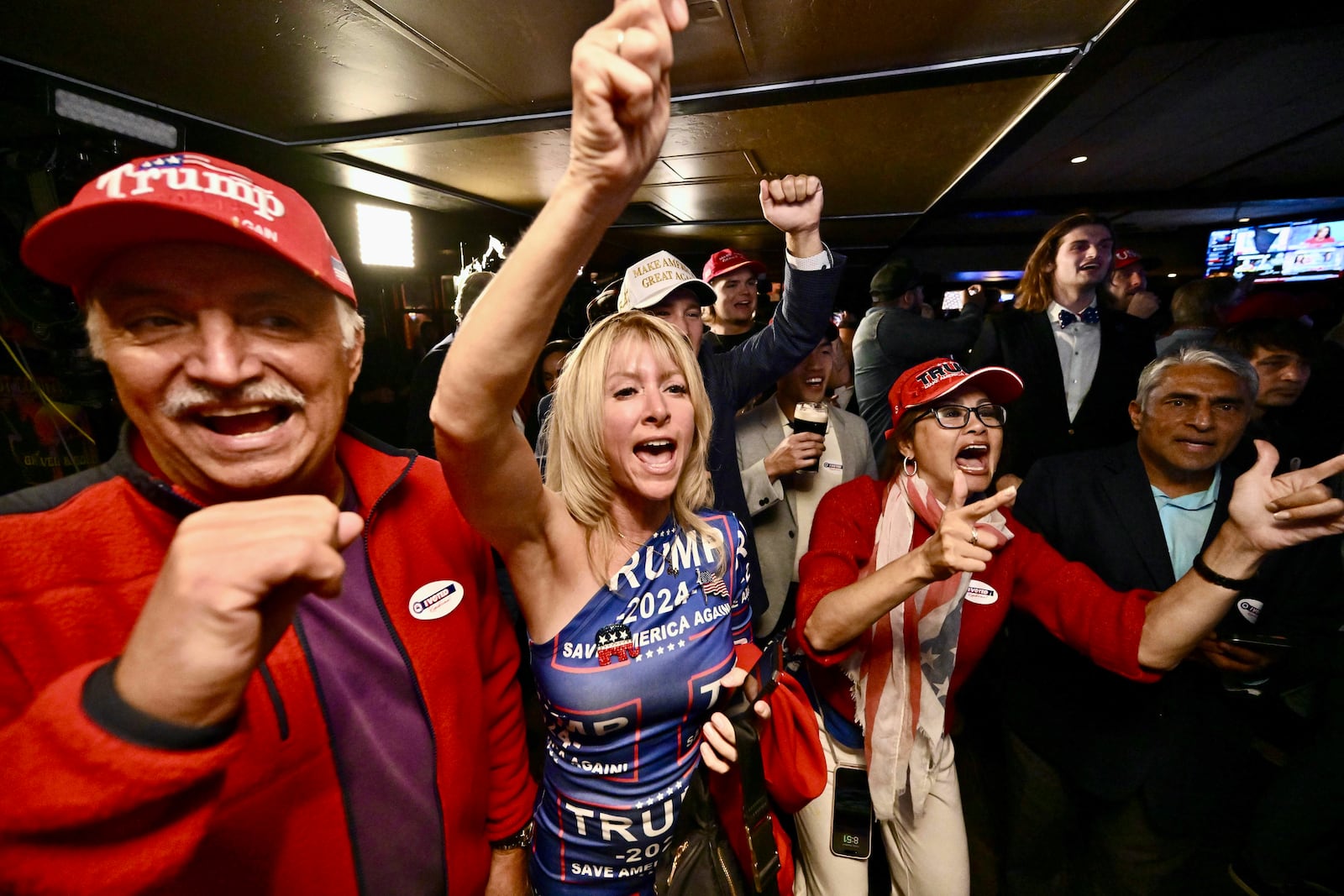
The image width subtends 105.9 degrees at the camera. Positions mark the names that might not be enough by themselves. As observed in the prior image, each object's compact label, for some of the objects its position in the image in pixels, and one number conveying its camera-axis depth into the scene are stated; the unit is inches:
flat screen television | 262.5
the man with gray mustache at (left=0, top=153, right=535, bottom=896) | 21.4
